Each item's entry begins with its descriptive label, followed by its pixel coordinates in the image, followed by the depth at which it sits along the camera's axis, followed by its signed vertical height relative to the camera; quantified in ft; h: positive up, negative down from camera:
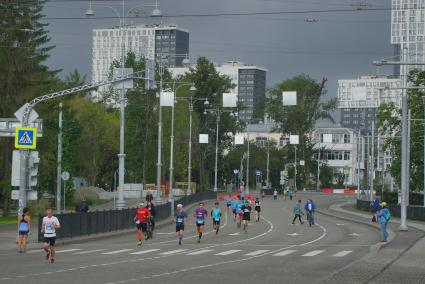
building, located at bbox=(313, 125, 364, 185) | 532.23 +8.79
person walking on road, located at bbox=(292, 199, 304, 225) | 201.98 -9.07
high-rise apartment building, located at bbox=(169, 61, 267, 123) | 556.92 +34.06
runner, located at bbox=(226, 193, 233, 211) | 244.96 -8.99
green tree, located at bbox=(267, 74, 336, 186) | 511.40 +31.99
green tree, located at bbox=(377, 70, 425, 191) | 294.25 +11.49
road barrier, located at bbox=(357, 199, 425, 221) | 222.89 -10.50
